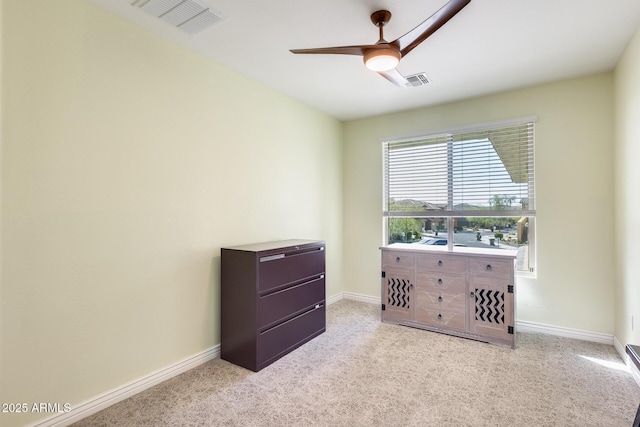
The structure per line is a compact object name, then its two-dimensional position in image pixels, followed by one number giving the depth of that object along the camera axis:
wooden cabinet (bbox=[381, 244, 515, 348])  2.91
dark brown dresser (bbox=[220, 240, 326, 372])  2.48
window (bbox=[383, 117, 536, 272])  3.36
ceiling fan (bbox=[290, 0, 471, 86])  1.69
